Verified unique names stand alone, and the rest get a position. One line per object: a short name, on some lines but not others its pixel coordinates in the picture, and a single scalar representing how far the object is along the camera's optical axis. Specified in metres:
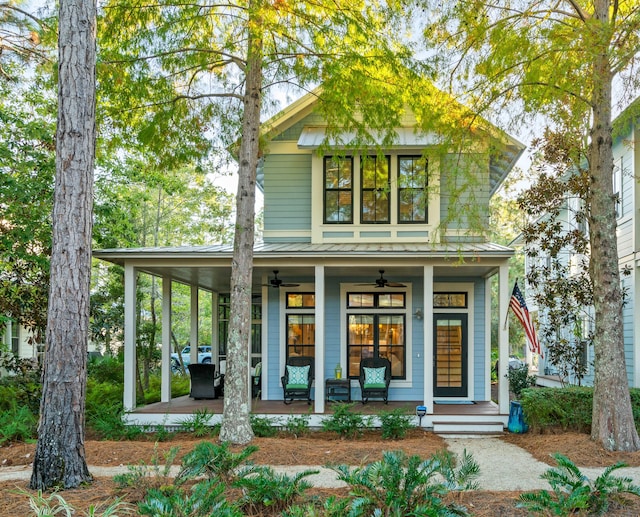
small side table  11.77
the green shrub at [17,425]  8.67
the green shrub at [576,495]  4.70
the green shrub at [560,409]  9.42
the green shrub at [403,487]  4.57
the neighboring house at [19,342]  17.73
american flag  10.39
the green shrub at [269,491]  4.94
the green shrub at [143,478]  5.21
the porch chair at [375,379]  11.68
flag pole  10.43
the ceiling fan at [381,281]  11.63
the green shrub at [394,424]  9.62
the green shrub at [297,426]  9.88
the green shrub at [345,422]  9.75
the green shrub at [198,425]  9.70
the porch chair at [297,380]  11.72
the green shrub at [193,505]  4.28
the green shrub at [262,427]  9.66
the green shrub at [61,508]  4.34
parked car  25.27
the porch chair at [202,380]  12.51
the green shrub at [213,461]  5.32
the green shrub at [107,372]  15.01
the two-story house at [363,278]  12.20
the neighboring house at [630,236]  11.62
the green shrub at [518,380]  13.82
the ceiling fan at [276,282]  12.16
